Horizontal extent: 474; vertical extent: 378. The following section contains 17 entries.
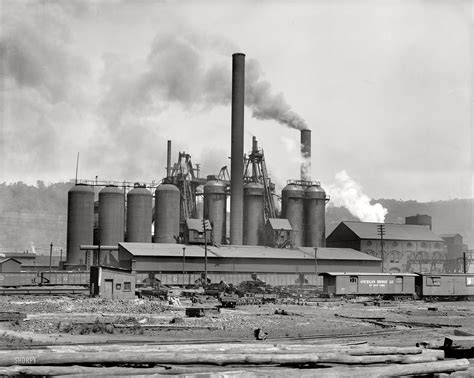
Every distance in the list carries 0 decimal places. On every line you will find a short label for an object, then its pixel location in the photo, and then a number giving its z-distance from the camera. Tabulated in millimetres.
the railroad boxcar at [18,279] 68438
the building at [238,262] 75000
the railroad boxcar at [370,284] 58594
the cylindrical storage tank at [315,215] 96812
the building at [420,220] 120188
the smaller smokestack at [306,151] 96312
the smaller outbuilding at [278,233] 89250
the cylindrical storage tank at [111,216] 87375
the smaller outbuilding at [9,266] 75000
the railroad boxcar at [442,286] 60375
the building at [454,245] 123750
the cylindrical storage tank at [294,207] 96500
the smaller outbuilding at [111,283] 49281
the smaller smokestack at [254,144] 96250
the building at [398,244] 99000
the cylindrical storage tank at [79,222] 85500
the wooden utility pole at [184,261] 72994
